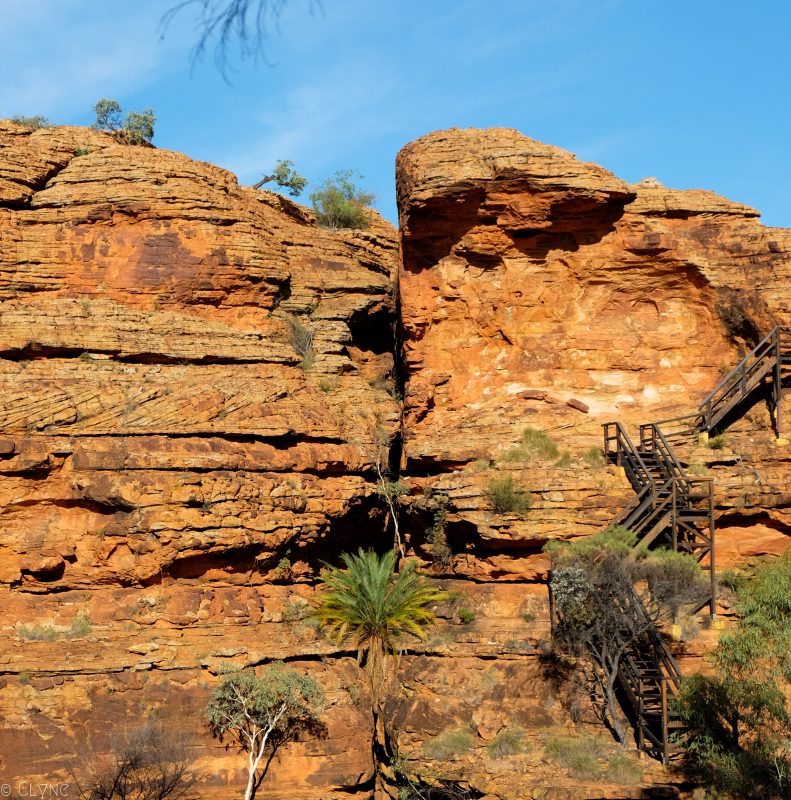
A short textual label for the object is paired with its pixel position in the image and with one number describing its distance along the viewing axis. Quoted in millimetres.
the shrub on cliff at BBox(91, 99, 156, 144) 32094
